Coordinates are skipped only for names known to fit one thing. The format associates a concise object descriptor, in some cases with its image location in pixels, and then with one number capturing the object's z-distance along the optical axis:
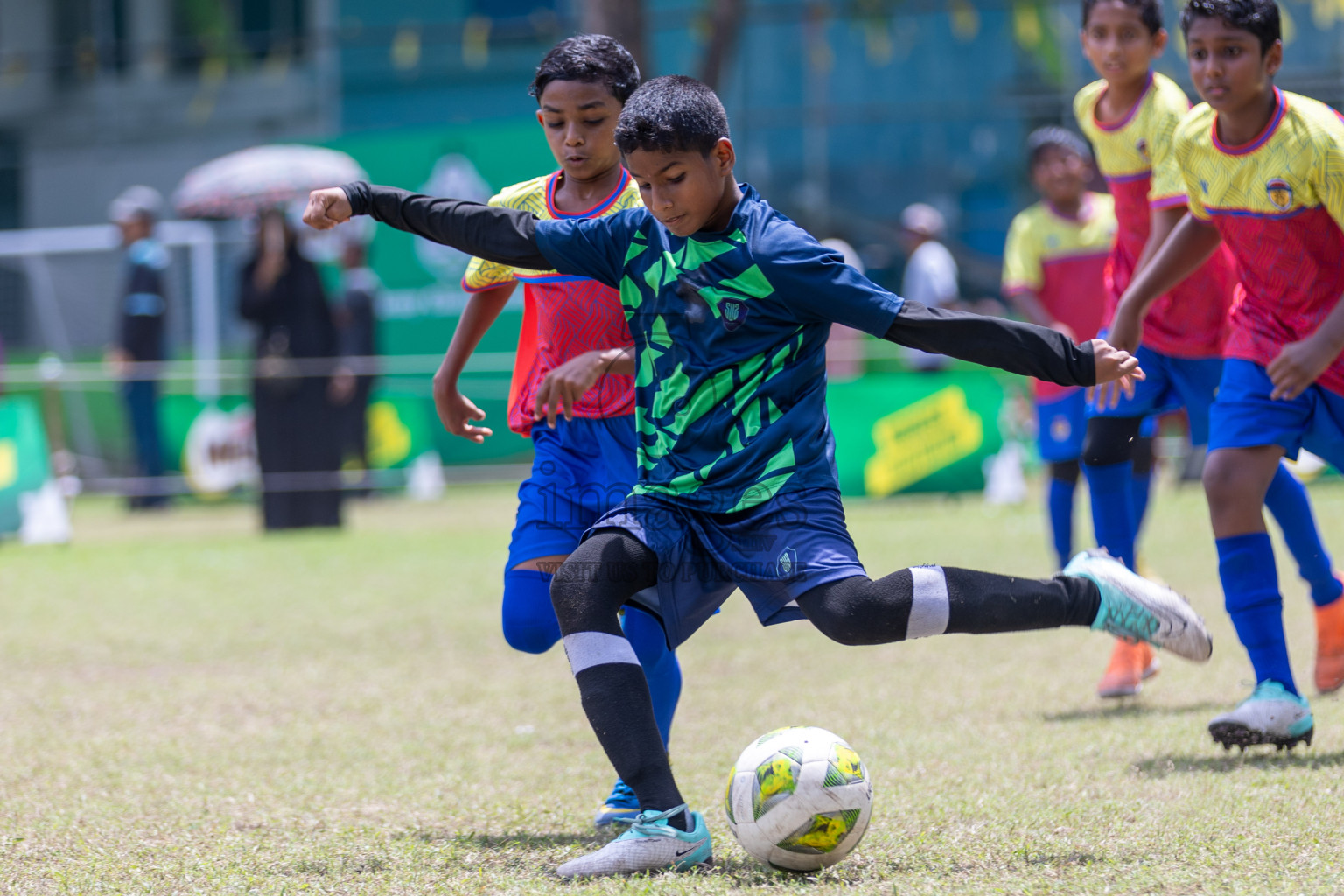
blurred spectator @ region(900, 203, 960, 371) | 27.00
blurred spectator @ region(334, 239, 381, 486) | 28.17
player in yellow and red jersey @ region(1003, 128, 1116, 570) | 15.27
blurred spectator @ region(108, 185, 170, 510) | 29.05
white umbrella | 26.69
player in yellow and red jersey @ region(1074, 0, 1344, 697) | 10.79
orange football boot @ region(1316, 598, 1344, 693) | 10.09
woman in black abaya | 24.91
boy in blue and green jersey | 6.93
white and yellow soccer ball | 6.88
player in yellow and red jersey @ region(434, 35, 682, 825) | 8.13
